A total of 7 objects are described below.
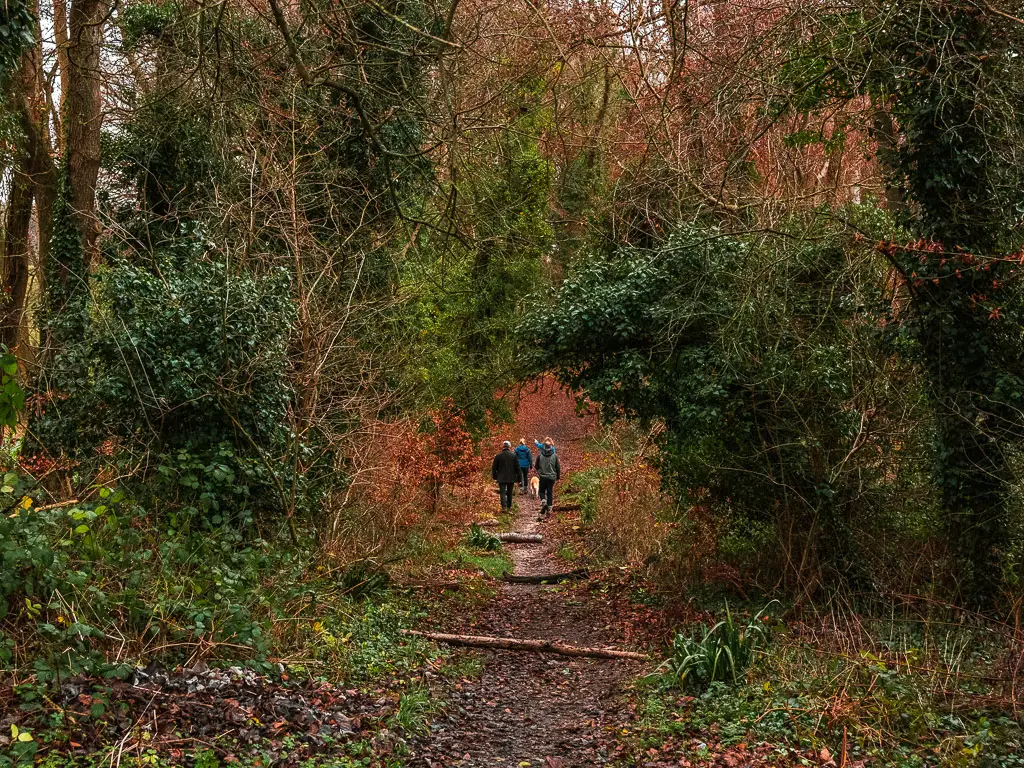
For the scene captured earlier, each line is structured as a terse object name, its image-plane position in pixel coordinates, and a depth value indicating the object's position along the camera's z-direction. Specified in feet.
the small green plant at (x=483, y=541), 48.88
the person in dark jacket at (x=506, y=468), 60.08
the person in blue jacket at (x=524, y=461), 69.77
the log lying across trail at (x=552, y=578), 42.47
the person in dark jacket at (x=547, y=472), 62.39
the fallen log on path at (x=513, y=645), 28.45
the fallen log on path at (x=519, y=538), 54.24
